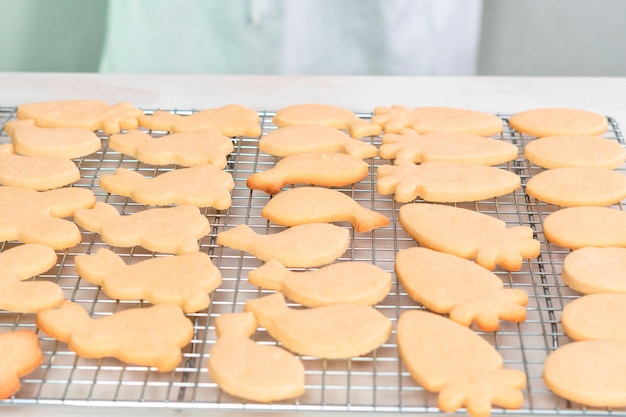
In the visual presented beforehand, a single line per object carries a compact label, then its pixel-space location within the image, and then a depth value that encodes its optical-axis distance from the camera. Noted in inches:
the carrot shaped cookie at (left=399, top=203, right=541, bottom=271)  34.8
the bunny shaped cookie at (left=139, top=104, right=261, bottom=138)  45.3
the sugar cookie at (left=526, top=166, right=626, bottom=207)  39.1
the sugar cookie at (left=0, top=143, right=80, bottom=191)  40.2
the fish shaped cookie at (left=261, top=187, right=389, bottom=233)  37.3
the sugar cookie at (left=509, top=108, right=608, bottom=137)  45.1
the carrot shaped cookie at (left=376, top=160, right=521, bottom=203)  39.4
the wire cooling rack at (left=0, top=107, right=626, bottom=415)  28.2
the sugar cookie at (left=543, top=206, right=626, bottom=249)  35.9
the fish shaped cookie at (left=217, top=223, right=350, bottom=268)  34.7
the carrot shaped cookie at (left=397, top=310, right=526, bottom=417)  27.3
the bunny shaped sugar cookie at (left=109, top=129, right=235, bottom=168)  42.3
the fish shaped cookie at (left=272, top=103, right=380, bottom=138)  45.7
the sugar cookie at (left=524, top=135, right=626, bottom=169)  42.1
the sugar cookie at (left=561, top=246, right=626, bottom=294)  32.9
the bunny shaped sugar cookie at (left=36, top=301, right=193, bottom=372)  29.3
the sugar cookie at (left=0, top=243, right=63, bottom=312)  31.7
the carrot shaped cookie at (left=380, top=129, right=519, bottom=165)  42.5
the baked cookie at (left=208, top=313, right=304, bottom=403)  27.6
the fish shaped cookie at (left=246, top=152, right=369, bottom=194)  40.4
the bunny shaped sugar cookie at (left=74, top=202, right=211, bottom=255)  35.4
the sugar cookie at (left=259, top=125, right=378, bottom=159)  43.3
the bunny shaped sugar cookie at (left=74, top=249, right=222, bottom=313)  32.0
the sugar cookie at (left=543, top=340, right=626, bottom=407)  27.5
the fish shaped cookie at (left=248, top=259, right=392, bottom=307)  32.1
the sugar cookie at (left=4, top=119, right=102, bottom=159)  42.9
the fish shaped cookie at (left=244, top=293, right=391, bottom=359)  29.6
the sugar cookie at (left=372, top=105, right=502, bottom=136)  45.4
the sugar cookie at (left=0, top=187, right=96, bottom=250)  35.9
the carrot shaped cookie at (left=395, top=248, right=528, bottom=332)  31.3
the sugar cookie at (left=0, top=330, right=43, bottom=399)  27.8
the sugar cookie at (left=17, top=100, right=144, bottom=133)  45.4
